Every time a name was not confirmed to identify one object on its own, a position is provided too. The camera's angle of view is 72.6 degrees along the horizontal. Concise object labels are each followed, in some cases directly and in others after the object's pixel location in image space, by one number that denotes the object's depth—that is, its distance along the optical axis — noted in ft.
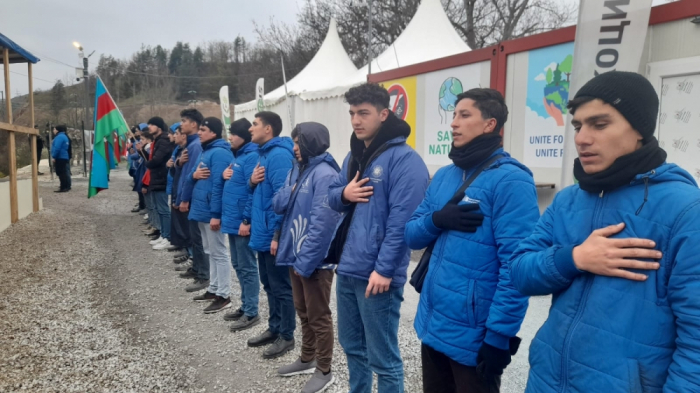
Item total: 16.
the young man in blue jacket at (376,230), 8.45
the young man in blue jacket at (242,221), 15.01
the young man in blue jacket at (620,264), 4.25
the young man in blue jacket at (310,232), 10.64
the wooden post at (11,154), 31.63
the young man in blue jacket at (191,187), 19.21
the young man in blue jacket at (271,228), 13.28
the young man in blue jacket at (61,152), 46.52
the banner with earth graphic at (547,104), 15.87
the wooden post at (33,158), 35.58
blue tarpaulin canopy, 30.51
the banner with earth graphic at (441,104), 20.11
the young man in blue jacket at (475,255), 6.32
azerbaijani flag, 30.14
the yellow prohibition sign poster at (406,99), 23.68
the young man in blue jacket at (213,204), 16.60
